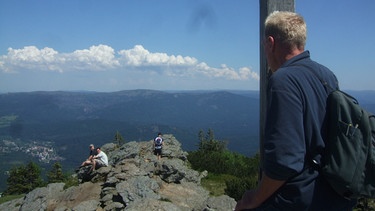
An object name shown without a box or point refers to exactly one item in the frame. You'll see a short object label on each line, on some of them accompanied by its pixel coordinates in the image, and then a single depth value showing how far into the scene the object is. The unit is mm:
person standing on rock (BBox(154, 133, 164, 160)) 22200
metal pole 3209
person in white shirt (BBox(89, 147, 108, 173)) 17375
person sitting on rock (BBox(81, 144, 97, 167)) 17731
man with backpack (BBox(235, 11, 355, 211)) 2283
